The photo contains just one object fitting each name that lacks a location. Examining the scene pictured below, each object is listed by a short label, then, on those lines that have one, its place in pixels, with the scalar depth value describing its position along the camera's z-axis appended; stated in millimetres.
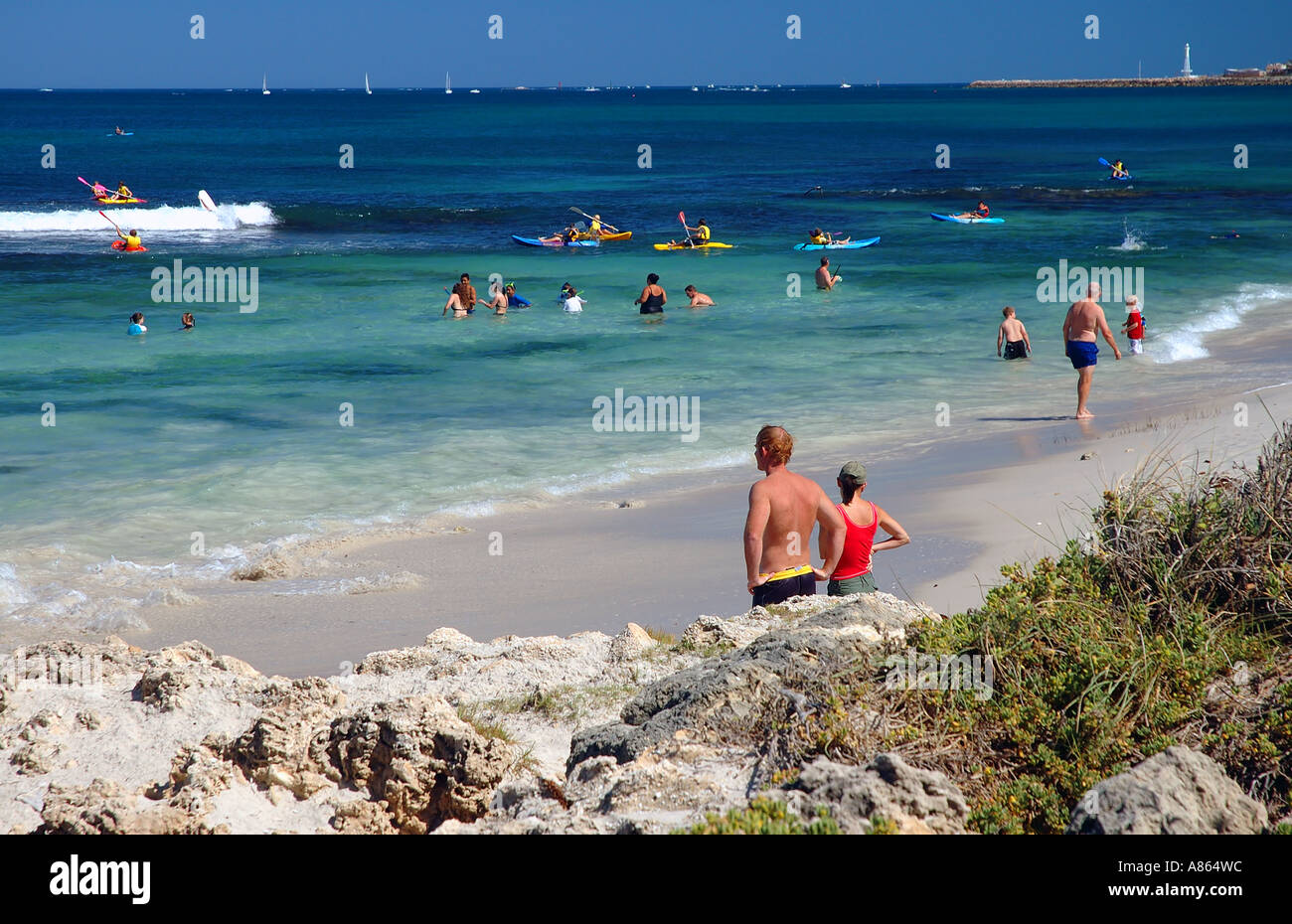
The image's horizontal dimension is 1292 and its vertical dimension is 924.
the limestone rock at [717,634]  11495
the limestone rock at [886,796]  6844
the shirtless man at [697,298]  45844
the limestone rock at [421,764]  8727
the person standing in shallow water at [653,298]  43750
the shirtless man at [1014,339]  33469
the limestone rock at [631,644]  11867
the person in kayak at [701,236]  63644
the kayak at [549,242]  65250
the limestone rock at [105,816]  7934
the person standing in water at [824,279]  49844
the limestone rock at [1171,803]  6555
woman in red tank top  12816
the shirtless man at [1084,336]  26094
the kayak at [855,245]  62597
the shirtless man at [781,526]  11883
